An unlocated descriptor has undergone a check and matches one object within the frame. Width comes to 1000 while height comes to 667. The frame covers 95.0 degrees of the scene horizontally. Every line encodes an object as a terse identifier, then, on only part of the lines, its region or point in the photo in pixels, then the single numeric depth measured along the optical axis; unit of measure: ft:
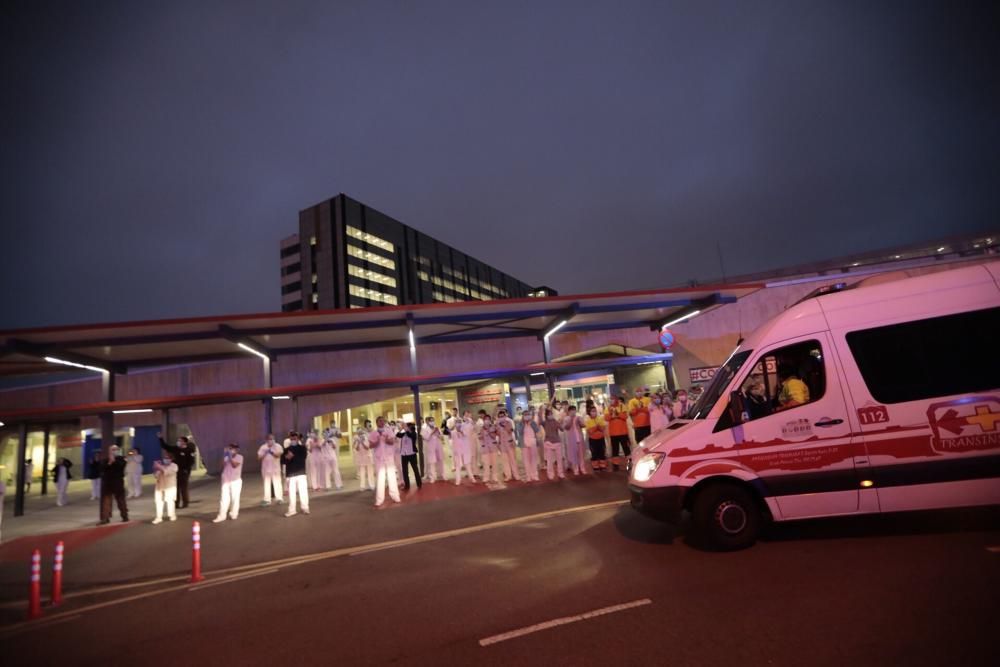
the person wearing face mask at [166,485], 37.47
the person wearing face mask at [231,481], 36.42
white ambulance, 15.64
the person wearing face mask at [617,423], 42.34
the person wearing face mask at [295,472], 35.73
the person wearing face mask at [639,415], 42.80
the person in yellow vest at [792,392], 17.11
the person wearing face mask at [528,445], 41.98
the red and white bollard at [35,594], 18.83
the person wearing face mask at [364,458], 47.14
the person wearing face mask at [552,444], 40.40
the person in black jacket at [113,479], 38.91
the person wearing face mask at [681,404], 44.32
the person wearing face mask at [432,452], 47.16
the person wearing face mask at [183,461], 42.34
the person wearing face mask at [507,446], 42.04
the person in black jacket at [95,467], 43.86
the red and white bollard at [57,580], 20.42
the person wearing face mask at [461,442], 44.25
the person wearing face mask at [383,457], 36.09
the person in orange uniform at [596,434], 41.96
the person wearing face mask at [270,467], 41.60
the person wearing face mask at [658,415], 43.52
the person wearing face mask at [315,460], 49.24
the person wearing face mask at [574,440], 41.93
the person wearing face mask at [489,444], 42.42
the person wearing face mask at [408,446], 40.52
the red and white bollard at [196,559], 21.39
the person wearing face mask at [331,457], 49.39
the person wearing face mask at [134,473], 56.65
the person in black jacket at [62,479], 54.75
